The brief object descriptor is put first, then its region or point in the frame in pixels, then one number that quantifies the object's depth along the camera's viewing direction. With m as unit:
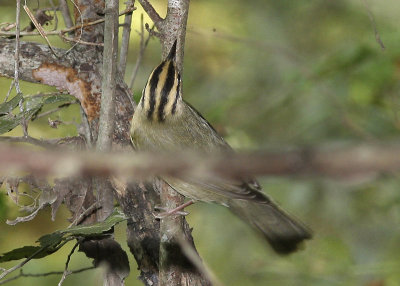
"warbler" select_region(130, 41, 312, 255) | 6.51
